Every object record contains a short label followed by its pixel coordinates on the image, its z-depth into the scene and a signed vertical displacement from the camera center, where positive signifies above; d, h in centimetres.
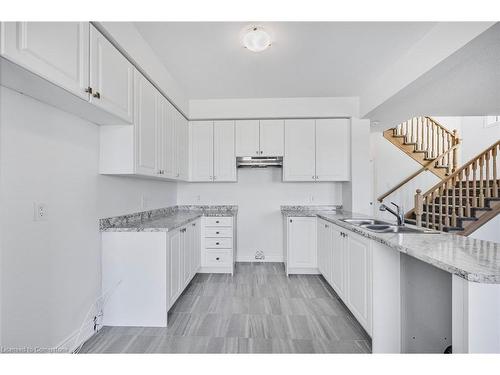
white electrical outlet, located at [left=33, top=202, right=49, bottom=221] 150 -15
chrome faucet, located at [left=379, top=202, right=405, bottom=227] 222 -25
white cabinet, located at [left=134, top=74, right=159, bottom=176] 216 +60
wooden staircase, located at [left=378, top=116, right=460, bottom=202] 552 +106
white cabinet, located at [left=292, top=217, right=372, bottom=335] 190 -76
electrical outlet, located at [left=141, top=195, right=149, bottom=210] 289 -16
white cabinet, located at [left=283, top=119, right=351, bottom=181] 365 +59
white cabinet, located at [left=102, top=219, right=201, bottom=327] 212 -79
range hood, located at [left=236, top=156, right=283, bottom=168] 374 +43
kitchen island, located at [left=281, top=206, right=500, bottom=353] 97 -59
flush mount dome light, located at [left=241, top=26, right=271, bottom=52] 199 +126
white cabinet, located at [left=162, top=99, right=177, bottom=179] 279 +56
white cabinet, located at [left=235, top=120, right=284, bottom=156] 370 +79
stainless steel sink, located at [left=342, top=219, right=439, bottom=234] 200 -37
